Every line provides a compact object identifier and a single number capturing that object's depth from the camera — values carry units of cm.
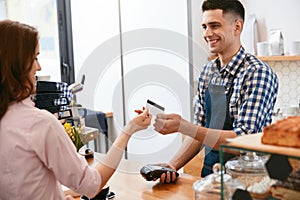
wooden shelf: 276
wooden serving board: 73
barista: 178
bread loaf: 75
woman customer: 109
